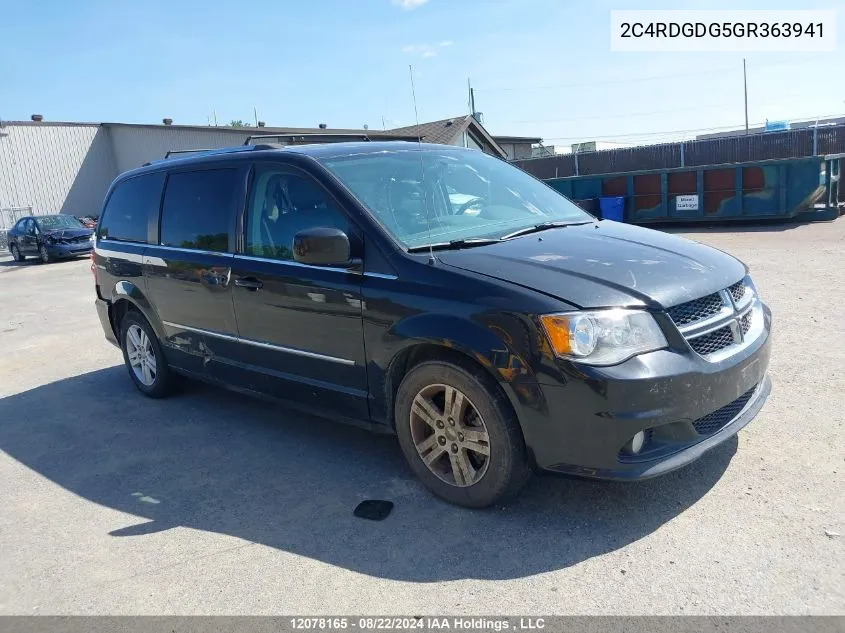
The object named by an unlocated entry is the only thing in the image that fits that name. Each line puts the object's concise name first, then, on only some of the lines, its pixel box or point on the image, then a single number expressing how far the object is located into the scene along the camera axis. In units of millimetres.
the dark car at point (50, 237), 21969
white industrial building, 34625
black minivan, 3084
